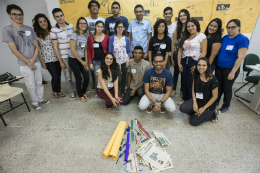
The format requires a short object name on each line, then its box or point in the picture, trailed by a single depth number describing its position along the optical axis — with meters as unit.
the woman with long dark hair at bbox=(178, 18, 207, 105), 2.06
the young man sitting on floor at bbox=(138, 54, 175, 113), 2.08
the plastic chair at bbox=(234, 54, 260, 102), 2.68
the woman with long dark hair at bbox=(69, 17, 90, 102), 2.31
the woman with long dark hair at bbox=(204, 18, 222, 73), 2.02
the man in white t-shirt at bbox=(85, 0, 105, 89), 2.51
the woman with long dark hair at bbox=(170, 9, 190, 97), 2.27
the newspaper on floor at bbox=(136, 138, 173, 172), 1.36
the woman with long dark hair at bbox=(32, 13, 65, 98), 2.24
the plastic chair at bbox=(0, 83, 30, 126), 1.99
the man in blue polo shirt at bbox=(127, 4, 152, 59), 2.62
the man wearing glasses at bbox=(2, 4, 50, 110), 1.95
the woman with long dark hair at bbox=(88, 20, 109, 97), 2.35
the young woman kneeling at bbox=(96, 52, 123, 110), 2.22
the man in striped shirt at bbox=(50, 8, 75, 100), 2.28
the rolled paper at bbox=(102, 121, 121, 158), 1.46
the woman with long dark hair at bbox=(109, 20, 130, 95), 2.35
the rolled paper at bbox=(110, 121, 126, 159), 1.46
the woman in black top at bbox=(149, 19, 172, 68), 2.32
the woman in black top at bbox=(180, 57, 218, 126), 1.81
